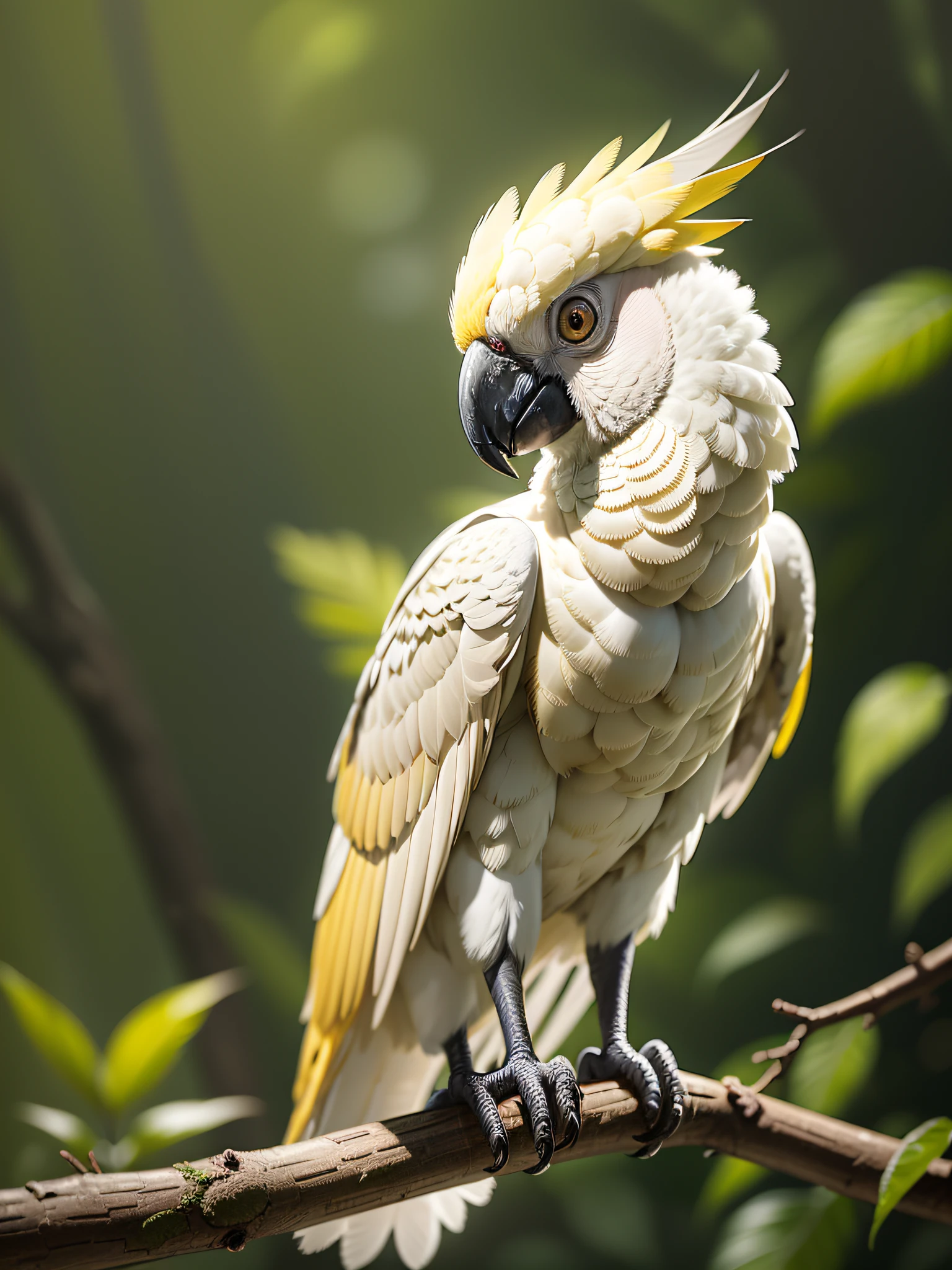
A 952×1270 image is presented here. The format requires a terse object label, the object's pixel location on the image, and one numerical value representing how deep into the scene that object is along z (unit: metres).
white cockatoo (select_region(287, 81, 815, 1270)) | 2.13
